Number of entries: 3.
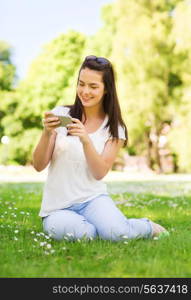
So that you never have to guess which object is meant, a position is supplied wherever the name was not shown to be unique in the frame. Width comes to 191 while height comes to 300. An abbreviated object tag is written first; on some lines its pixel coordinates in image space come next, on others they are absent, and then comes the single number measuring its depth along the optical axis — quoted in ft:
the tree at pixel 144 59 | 91.50
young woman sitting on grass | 15.15
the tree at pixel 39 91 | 117.08
